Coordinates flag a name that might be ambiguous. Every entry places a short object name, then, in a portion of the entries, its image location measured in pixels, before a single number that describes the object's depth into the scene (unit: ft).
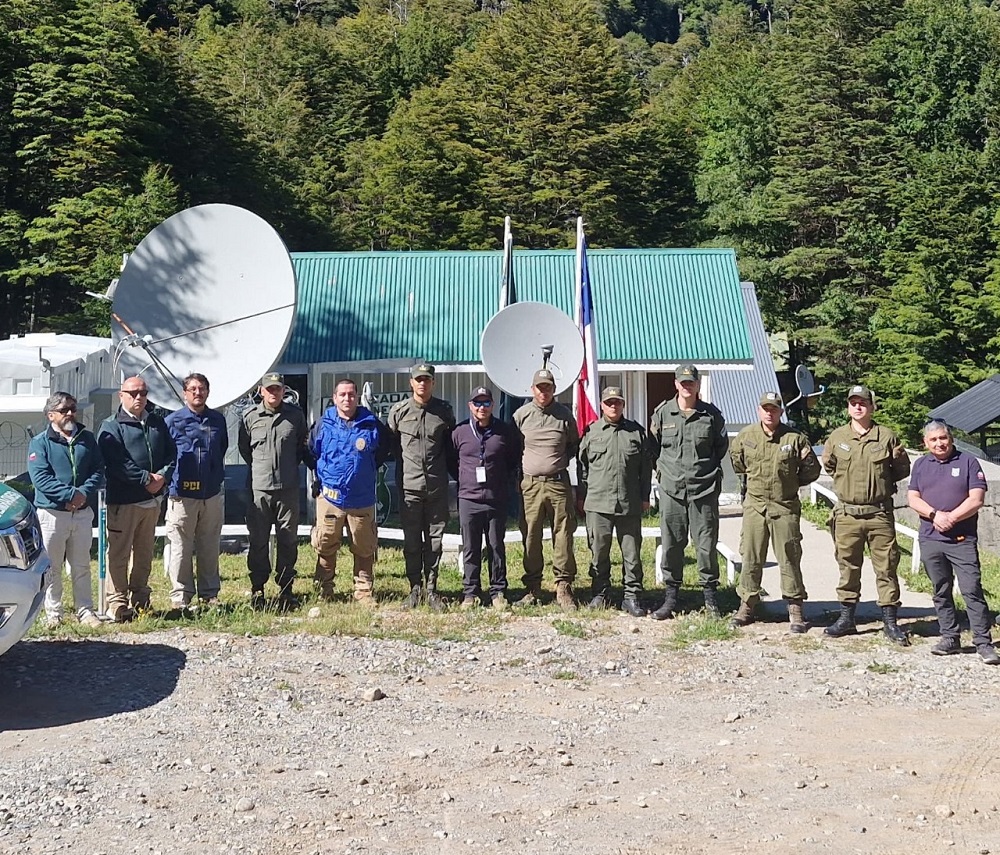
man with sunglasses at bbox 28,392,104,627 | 27.96
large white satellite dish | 39.32
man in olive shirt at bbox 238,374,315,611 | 31.42
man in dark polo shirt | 27.40
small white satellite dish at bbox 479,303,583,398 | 39.42
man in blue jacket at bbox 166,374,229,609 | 30.58
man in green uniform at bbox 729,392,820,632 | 30.04
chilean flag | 43.37
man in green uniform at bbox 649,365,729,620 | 30.91
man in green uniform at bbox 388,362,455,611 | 31.99
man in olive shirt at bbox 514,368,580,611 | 32.01
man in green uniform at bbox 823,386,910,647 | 29.07
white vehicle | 22.97
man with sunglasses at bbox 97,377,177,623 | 29.55
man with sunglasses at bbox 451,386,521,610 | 31.94
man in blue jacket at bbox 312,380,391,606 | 31.94
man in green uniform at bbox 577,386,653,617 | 31.37
